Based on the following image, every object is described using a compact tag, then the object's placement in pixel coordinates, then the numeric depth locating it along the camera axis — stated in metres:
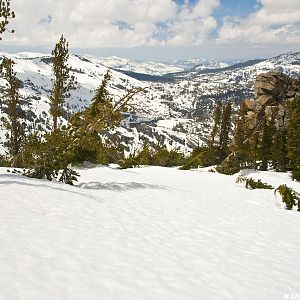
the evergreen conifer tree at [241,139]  46.50
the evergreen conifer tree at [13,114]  34.16
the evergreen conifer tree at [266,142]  56.75
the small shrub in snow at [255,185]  24.45
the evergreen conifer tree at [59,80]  30.97
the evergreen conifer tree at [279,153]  54.39
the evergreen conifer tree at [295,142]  40.78
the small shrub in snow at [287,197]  17.86
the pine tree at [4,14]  13.62
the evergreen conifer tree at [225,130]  67.88
